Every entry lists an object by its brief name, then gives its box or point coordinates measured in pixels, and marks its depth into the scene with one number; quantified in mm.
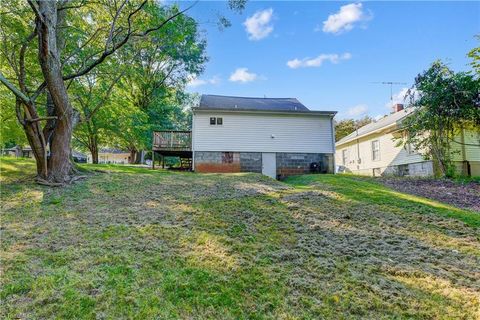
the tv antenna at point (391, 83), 19528
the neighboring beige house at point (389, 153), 13633
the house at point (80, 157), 37506
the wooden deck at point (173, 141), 13883
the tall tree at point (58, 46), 6391
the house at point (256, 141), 13695
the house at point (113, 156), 45750
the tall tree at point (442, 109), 10977
